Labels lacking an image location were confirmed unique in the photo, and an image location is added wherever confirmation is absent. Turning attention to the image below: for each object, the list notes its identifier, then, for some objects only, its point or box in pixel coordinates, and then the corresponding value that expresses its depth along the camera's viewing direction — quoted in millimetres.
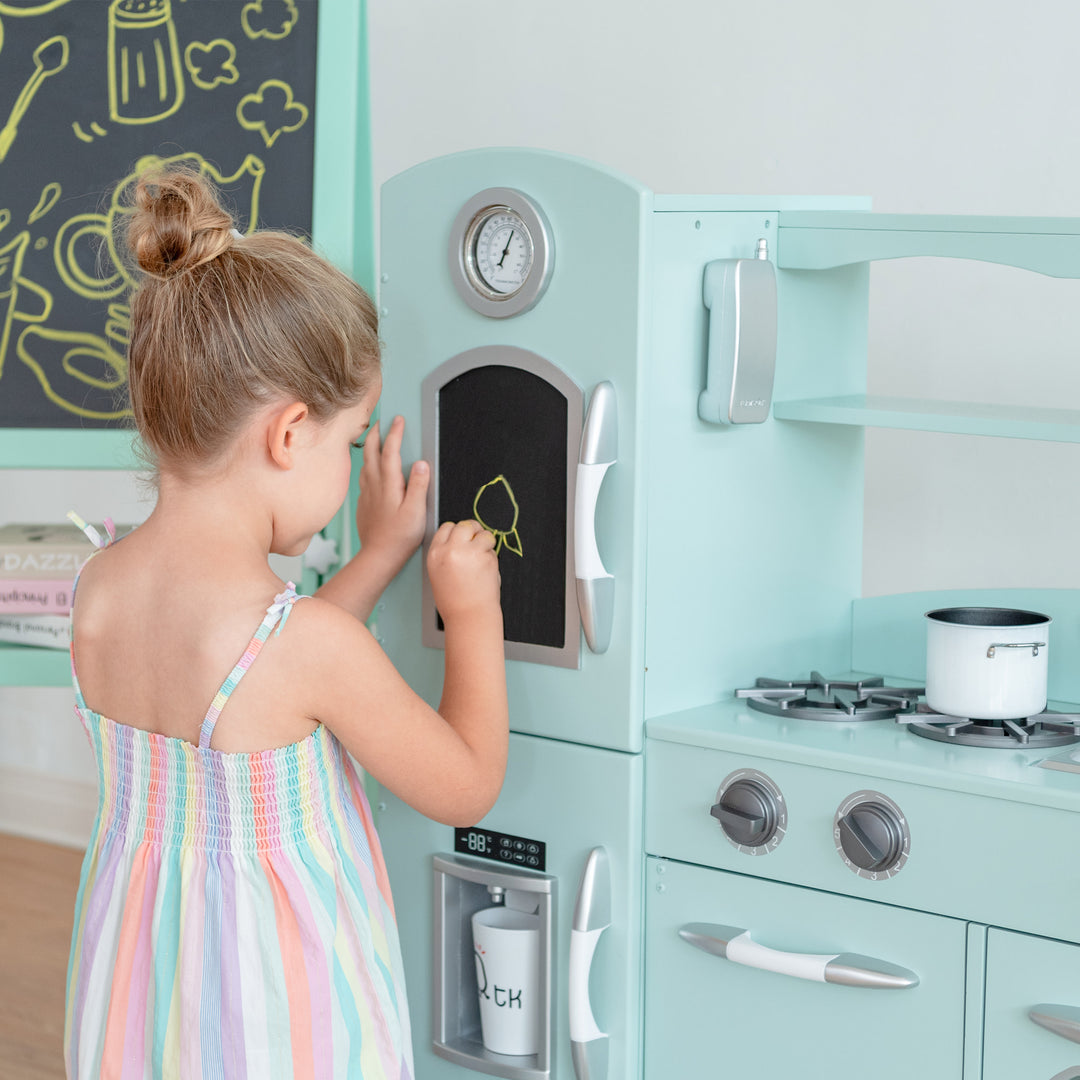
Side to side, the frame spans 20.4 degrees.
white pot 2264
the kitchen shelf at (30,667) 2681
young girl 2115
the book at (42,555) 2744
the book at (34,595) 2720
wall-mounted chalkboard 2643
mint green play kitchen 2205
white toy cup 2373
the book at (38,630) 2697
